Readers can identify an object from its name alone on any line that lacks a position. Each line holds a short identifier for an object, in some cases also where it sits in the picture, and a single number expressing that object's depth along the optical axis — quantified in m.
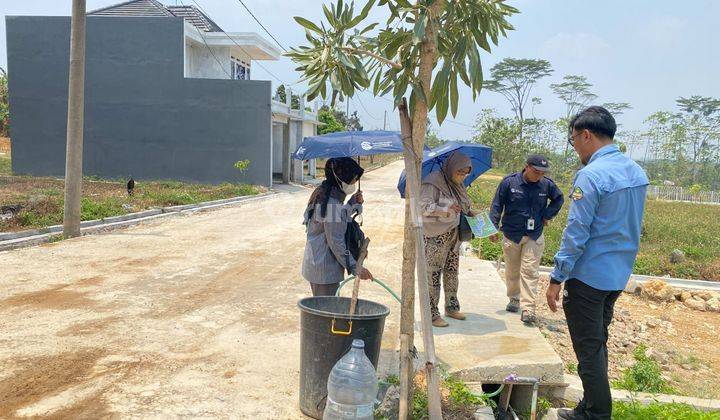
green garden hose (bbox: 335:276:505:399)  3.73
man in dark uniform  5.33
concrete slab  4.07
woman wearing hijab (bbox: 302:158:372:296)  3.76
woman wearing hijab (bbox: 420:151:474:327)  4.82
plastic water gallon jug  3.04
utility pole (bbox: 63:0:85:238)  9.61
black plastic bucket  3.24
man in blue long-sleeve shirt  3.10
